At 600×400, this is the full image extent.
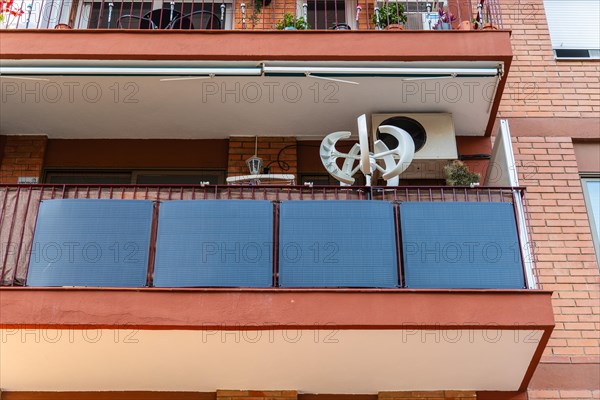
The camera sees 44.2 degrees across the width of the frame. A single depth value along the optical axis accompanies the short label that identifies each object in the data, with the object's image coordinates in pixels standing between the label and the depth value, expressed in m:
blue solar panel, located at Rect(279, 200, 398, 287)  6.51
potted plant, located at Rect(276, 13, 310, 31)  8.69
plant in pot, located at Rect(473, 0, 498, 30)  8.33
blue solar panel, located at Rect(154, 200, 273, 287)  6.48
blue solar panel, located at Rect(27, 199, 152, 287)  6.50
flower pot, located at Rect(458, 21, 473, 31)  8.47
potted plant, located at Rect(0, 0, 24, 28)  8.61
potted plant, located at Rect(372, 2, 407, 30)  8.86
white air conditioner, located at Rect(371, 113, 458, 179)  8.20
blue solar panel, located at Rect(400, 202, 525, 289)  6.55
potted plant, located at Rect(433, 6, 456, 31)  8.66
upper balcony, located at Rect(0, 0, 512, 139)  7.80
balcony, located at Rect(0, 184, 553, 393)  6.36
